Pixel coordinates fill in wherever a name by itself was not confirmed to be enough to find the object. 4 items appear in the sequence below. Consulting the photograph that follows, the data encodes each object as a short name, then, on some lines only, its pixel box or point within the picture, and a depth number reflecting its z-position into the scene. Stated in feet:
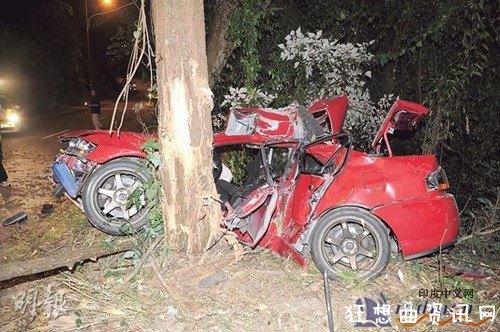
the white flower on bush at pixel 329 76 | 21.04
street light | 43.21
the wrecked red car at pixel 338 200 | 12.71
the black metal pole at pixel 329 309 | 10.61
